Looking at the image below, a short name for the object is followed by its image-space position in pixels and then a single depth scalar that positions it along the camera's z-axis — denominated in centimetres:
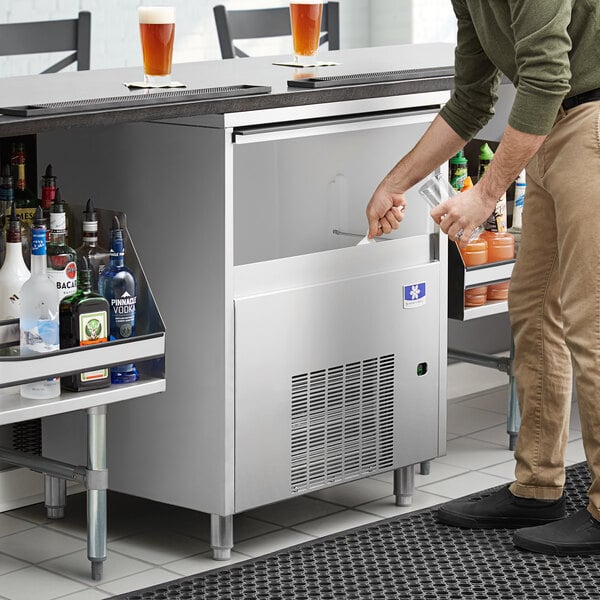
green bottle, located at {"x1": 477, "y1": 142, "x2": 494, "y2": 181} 487
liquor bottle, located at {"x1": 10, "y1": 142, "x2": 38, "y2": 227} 383
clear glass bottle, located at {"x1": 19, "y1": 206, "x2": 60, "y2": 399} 347
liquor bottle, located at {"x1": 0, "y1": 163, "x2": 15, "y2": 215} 373
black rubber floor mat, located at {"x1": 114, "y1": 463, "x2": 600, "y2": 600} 373
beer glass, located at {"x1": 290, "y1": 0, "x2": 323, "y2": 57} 430
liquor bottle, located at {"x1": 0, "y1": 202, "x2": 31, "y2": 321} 358
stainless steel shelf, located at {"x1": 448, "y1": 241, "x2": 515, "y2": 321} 468
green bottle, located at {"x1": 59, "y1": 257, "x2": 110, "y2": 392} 358
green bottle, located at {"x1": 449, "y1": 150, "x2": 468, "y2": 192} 472
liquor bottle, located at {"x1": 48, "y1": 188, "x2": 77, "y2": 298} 359
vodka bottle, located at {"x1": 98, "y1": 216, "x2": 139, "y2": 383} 370
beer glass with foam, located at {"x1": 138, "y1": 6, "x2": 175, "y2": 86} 379
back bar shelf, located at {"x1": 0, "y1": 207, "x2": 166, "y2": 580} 346
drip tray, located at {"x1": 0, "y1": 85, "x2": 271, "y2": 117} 330
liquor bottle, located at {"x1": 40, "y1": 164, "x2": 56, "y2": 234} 372
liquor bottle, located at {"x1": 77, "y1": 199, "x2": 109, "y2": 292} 373
